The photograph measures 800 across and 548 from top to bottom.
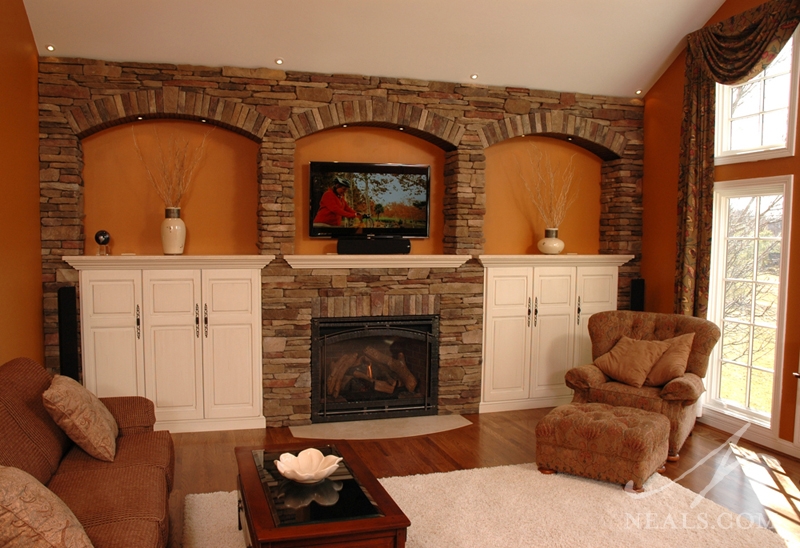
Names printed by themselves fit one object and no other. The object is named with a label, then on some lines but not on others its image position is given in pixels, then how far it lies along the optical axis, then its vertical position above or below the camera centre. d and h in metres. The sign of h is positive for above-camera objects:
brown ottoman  3.96 -1.22
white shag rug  3.41 -1.53
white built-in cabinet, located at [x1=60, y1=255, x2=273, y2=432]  5.02 -0.72
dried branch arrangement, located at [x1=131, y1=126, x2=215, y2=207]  5.37 +0.64
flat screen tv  5.61 +0.43
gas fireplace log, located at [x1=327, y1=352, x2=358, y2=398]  5.60 -1.08
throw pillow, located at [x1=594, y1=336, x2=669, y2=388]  4.92 -0.86
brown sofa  2.58 -1.10
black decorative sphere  5.04 +0.06
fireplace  5.54 -1.06
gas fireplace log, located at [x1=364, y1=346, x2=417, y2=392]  5.74 -1.06
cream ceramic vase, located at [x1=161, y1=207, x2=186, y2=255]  5.14 +0.11
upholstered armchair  4.57 -0.94
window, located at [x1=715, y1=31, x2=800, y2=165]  4.85 +1.12
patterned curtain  5.11 +0.95
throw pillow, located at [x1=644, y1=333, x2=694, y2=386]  4.77 -0.84
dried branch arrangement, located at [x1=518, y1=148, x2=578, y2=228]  6.30 +0.63
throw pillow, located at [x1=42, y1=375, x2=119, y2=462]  3.19 -0.89
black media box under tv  5.52 +0.02
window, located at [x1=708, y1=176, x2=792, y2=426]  4.97 -0.32
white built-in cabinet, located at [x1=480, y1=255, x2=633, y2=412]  5.92 -0.66
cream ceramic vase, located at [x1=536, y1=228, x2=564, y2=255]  6.04 +0.07
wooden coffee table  2.57 -1.13
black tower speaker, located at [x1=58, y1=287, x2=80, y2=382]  4.82 -0.66
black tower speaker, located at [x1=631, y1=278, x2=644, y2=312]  6.13 -0.41
